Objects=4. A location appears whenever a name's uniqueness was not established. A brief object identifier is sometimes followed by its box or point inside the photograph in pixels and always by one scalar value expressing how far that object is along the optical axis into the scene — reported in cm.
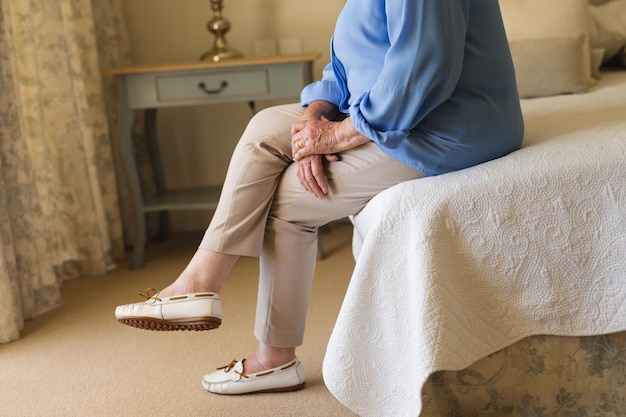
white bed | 130
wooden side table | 265
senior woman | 132
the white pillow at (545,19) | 235
